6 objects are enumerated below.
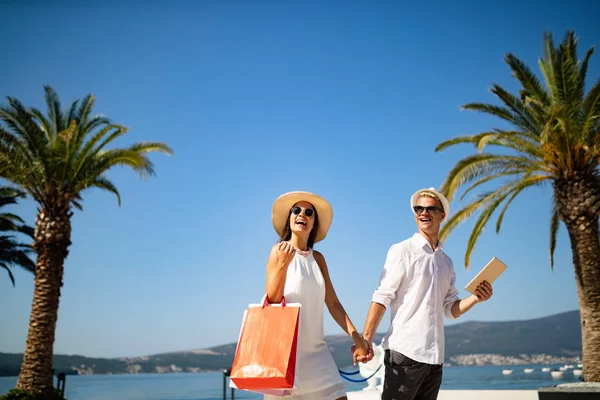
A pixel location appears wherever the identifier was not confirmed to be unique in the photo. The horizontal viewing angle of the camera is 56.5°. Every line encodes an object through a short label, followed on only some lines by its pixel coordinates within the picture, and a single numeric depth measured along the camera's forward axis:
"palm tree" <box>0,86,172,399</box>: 15.88
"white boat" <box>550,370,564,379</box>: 55.84
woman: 3.47
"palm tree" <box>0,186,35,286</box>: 22.70
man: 3.72
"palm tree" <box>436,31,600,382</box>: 13.32
